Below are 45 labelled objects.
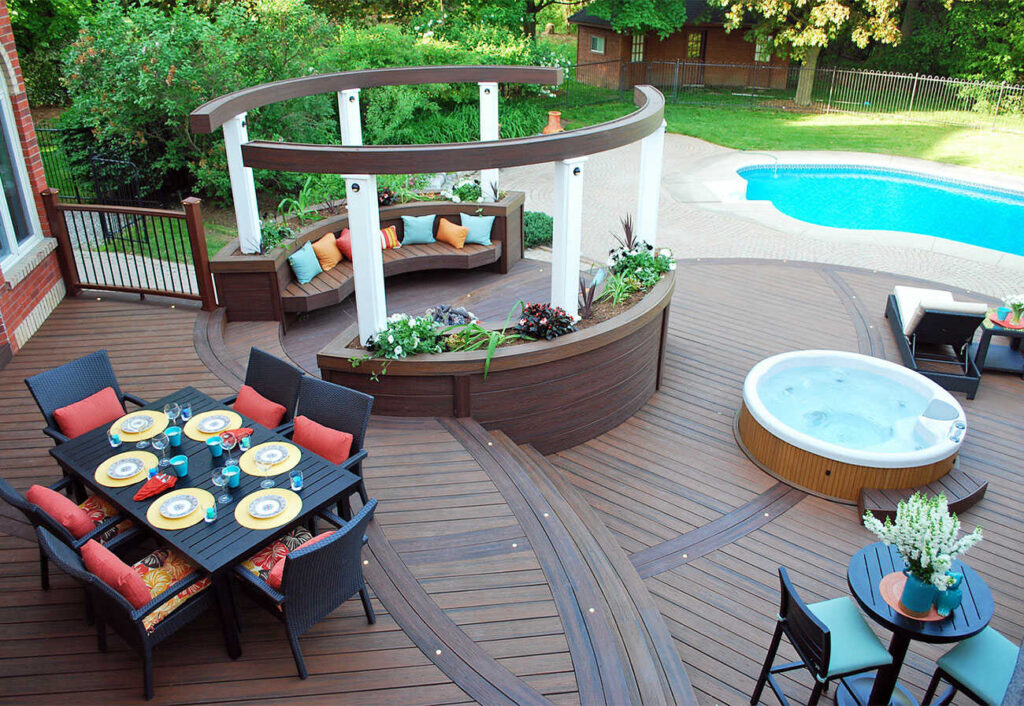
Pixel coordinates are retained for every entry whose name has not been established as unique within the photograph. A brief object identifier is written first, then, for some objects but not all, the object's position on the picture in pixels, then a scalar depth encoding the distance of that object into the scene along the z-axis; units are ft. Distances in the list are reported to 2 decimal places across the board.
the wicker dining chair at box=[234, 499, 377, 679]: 12.30
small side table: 26.45
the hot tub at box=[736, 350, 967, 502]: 20.79
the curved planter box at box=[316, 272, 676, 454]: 20.51
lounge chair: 25.57
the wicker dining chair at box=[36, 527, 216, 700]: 11.80
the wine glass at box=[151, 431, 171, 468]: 15.19
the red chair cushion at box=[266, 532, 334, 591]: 12.92
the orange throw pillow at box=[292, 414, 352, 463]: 16.15
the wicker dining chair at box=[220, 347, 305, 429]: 17.94
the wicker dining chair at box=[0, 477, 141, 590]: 12.92
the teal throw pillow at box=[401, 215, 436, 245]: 33.55
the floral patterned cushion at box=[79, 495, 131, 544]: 14.65
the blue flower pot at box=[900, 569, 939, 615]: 13.07
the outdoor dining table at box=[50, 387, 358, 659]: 12.97
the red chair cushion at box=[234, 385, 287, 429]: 17.61
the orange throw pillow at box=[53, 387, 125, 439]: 16.76
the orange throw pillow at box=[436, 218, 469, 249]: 33.50
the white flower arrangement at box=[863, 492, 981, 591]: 12.57
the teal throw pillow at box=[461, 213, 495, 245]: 33.78
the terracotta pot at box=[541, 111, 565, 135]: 44.91
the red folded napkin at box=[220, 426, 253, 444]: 15.69
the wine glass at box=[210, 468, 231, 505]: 14.12
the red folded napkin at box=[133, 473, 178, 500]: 14.25
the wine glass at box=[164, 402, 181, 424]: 16.48
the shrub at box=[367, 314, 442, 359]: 20.26
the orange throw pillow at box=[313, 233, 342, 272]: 30.25
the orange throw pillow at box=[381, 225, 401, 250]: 32.86
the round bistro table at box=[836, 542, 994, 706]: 13.16
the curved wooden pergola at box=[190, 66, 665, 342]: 18.53
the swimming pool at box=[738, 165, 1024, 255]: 48.52
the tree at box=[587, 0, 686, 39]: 73.20
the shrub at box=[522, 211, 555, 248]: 39.47
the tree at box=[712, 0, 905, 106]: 66.18
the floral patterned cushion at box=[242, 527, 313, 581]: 13.56
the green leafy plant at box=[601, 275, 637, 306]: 24.47
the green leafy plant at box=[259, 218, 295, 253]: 28.02
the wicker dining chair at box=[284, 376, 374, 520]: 16.11
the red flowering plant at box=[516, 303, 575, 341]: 21.52
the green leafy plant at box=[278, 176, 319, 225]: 31.53
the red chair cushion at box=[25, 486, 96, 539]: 13.56
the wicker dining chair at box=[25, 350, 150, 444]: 16.88
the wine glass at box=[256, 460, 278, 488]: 14.49
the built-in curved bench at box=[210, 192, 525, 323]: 26.76
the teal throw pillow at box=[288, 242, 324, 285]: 28.50
